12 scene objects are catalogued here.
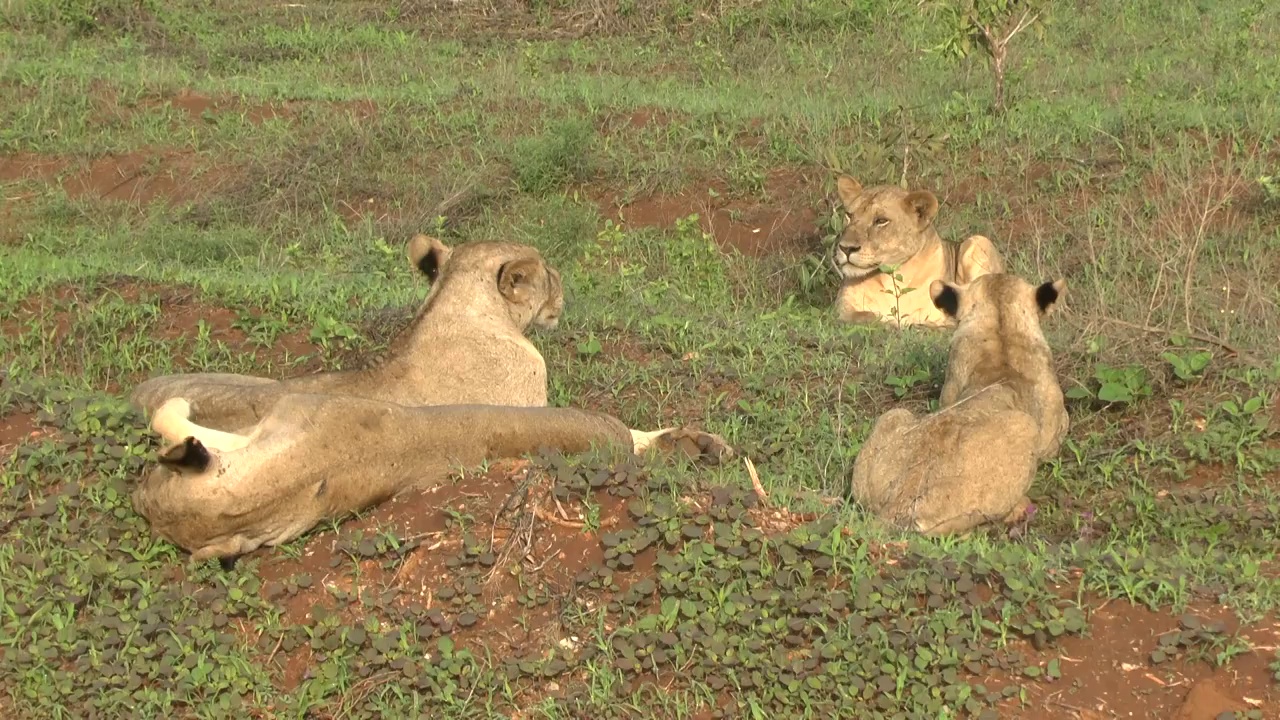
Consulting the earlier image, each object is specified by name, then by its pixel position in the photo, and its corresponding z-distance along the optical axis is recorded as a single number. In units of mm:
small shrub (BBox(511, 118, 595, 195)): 23828
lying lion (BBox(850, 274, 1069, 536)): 12047
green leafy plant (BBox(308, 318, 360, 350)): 15359
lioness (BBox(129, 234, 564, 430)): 13062
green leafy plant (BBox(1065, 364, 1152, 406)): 14500
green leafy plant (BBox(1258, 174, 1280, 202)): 20498
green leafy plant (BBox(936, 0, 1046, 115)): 24109
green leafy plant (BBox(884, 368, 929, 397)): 15039
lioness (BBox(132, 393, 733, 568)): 9992
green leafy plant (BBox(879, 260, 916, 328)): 18031
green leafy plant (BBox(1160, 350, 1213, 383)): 14445
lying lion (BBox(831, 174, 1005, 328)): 19172
